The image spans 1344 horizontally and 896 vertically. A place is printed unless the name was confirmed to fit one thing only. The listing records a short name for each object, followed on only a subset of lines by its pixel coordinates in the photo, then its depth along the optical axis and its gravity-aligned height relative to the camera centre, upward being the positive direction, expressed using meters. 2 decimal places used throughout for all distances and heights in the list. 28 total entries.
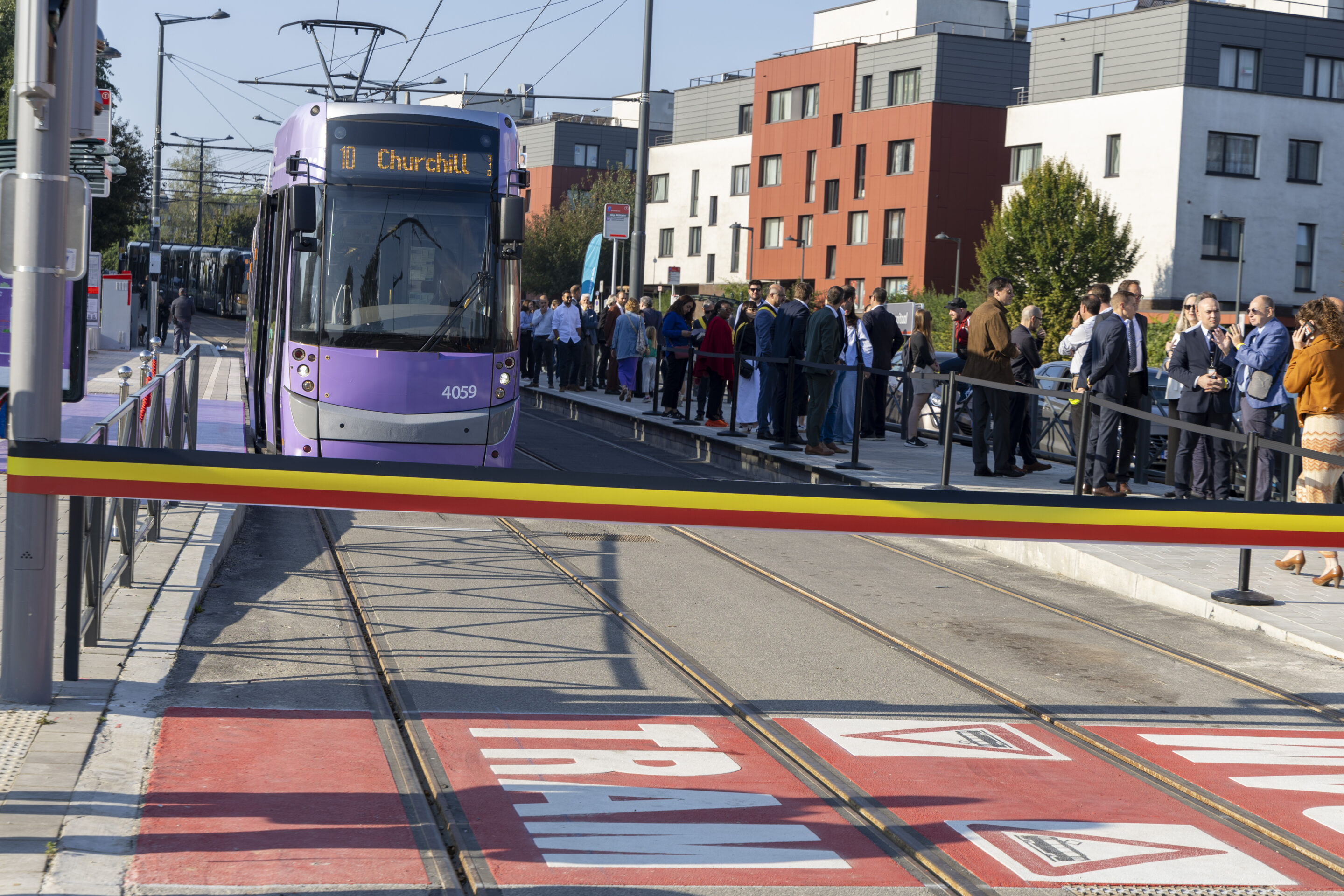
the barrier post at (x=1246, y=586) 9.34 -1.38
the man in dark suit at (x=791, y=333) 17.34 +0.08
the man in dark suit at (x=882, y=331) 18.34 +0.17
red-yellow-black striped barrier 5.65 -0.64
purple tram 12.64 +0.25
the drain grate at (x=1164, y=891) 4.52 -1.60
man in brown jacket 14.71 -0.15
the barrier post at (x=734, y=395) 18.97 -0.72
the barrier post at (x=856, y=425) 15.26 -0.84
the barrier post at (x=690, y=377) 21.12 -0.59
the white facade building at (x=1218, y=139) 54.28 +8.24
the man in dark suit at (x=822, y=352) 16.44 -0.11
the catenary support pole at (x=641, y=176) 28.08 +3.01
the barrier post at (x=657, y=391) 22.72 -0.87
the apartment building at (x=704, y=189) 77.38 +7.81
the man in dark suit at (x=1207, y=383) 13.16 -0.18
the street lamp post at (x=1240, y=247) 52.56 +4.18
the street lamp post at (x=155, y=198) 38.62 +3.14
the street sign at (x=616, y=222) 27.62 +2.02
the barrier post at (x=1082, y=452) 11.99 -0.77
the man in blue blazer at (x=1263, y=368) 12.05 -0.02
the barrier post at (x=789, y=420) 17.39 -0.93
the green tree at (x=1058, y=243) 54.06 +4.03
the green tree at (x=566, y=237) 86.81 +5.26
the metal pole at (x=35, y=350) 5.71 -0.19
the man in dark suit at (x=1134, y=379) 14.05 -0.19
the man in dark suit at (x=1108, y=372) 13.70 -0.14
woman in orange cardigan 9.97 -0.15
